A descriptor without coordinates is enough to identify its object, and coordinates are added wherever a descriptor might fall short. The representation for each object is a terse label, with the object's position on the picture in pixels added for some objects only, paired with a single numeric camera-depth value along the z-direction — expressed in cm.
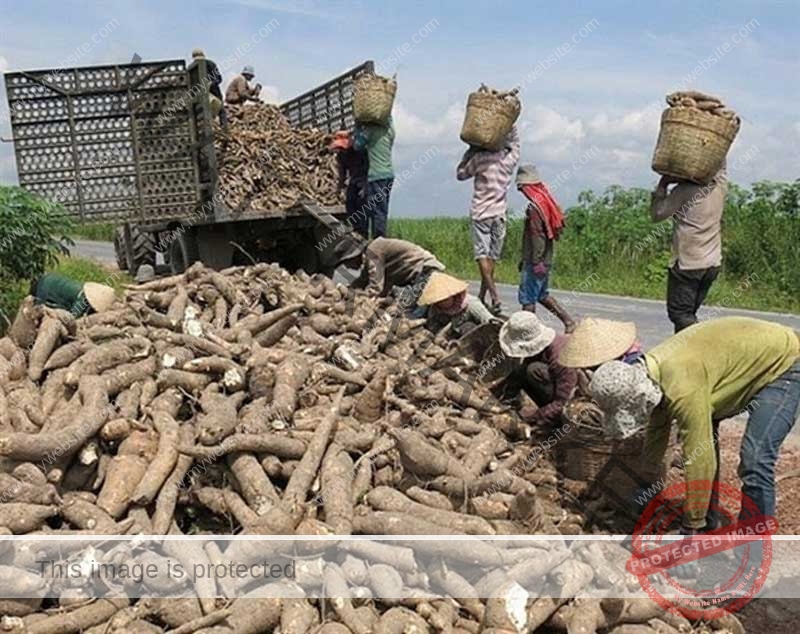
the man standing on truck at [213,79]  820
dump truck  783
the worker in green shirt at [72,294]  623
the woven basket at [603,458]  429
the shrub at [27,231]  753
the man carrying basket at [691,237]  552
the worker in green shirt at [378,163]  836
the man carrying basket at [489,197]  735
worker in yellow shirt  341
